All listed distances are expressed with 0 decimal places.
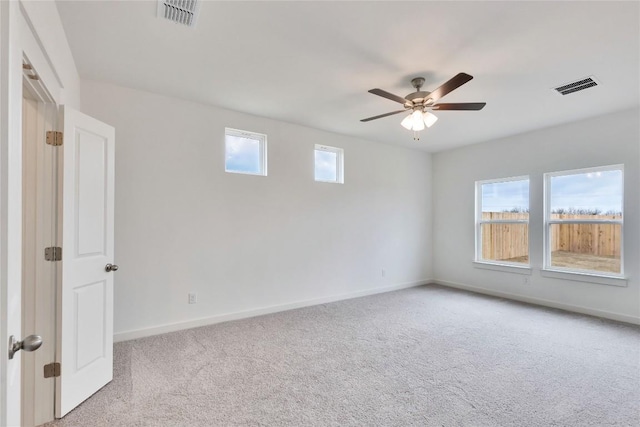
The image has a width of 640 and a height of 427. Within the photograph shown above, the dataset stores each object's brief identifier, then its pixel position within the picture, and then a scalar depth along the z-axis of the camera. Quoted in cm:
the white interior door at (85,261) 203
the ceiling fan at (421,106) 280
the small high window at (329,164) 481
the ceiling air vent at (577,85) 304
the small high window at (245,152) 399
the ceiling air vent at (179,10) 200
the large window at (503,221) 495
